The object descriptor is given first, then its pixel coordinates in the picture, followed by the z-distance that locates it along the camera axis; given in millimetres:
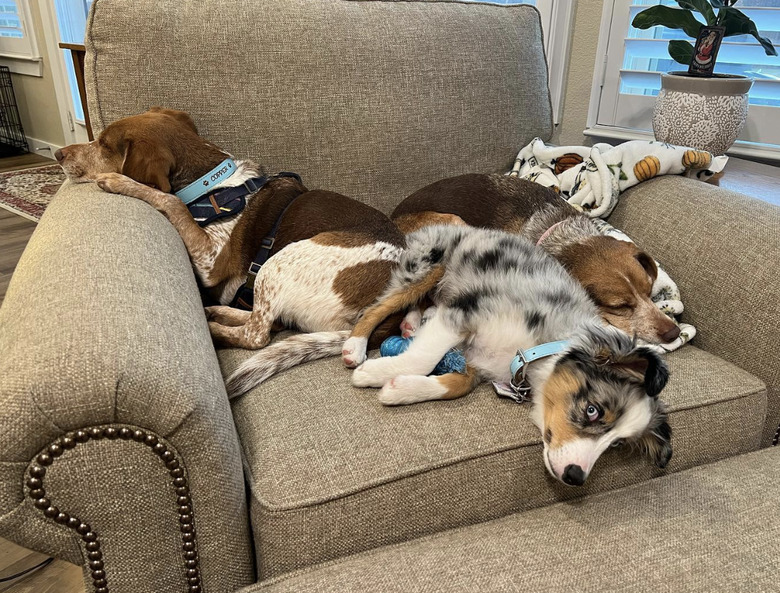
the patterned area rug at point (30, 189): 4711
